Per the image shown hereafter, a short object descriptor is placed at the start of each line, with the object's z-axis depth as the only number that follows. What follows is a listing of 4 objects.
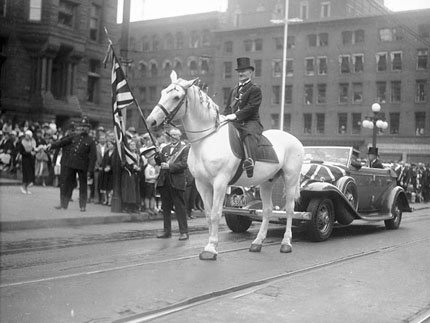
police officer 9.78
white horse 5.48
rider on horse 6.00
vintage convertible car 7.91
